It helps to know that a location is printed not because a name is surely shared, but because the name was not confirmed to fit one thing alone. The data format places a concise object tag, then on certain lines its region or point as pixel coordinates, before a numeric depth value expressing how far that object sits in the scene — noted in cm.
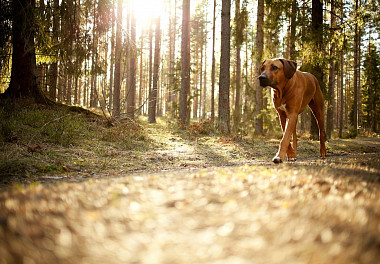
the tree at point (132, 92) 2191
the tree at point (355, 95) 2318
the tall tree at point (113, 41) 984
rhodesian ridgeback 486
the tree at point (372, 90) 3244
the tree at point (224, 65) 1186
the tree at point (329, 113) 1764
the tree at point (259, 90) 1545
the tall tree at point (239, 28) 1617
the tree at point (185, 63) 1584
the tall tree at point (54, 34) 837
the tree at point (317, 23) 1173
